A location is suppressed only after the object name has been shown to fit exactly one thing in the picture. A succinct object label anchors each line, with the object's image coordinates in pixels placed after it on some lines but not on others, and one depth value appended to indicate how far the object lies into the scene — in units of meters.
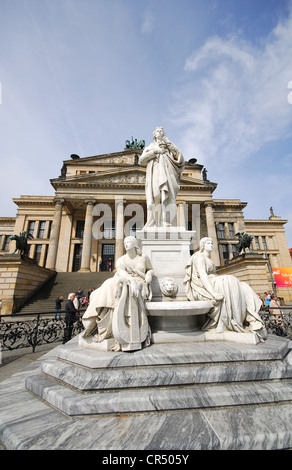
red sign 23.03
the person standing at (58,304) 13.24
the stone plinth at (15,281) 16.25
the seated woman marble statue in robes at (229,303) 2.82
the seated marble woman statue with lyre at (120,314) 2.40
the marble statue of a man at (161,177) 4.37
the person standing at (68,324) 6.28
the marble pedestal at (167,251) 3.54
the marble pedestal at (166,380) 1.87
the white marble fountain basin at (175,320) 2.62
